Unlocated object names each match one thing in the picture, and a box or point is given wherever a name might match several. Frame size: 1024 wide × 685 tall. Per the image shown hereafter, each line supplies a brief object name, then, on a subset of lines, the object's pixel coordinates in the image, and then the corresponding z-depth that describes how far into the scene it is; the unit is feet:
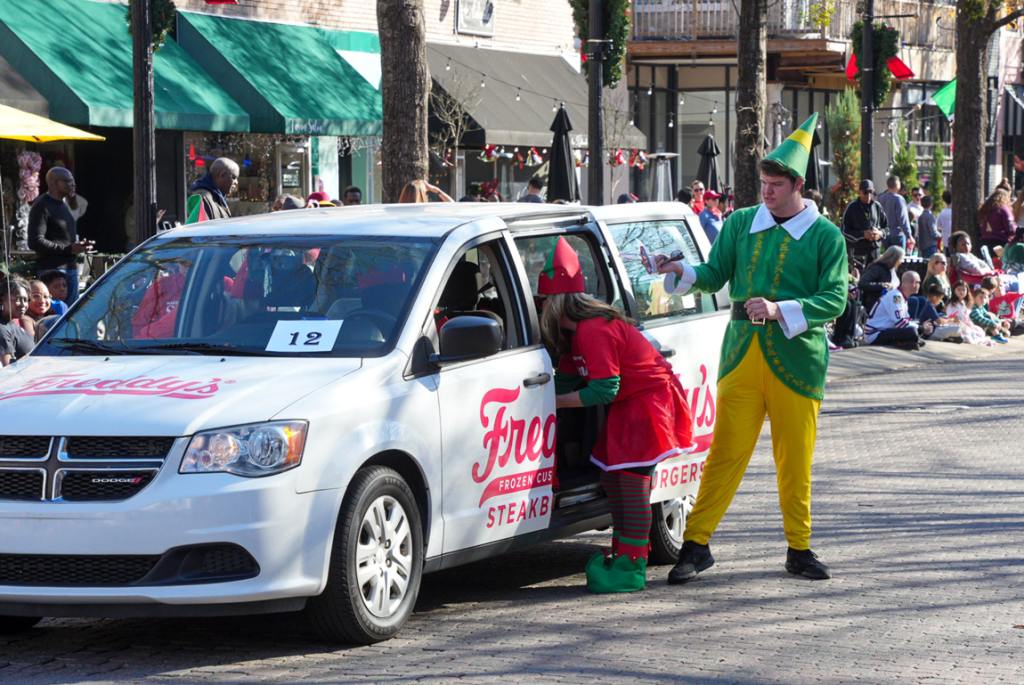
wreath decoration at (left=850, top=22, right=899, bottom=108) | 90.17
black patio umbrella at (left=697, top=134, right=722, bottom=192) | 103.30
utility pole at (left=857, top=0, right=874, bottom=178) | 88.43
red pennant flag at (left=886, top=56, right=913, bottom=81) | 102.39
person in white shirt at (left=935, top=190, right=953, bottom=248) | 105.91
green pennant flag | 121.29
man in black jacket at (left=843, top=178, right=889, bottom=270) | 79.61
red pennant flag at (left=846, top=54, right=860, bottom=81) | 108.51
